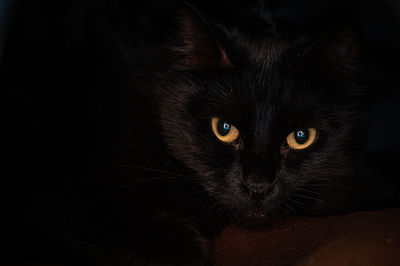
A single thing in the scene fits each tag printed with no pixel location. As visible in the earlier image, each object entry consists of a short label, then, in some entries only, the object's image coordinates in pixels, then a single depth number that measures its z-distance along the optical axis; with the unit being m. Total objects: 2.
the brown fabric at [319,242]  0.42
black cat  0.46
